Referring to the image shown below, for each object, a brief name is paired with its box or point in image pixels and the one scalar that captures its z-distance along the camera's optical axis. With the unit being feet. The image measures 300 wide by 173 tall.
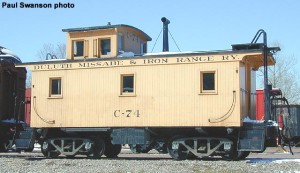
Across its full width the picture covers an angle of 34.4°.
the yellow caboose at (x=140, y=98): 57.06
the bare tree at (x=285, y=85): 174.81
